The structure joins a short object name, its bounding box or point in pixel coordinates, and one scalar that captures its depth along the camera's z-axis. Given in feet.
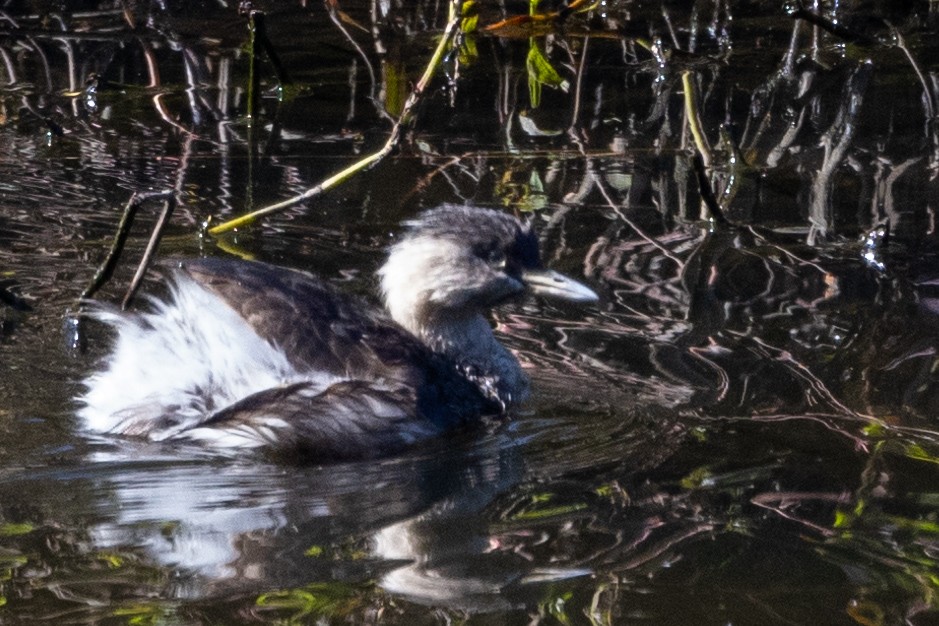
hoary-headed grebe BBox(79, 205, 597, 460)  30.42
